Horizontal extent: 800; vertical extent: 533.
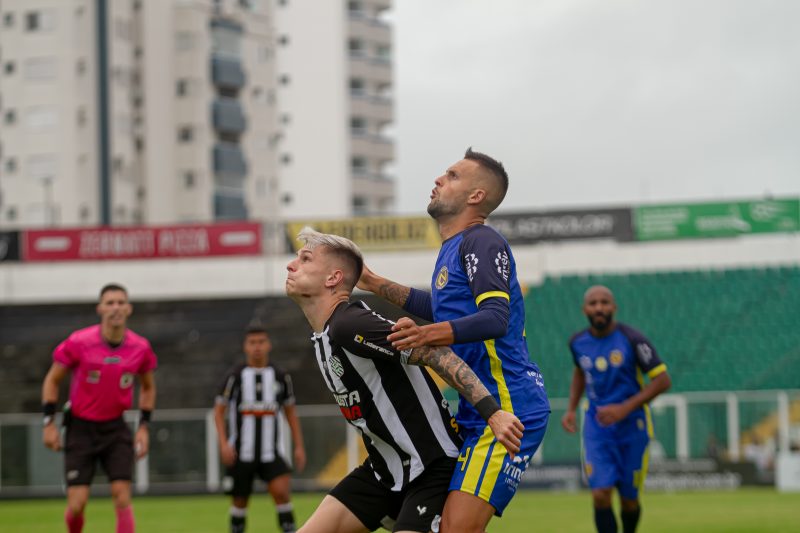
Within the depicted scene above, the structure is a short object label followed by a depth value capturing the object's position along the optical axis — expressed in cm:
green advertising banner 3950
